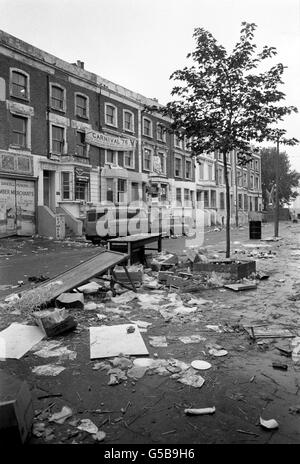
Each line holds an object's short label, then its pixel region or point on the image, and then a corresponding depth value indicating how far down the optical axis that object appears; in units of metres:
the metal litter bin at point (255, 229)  20.56
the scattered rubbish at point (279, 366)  3.73
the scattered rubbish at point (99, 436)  2.62
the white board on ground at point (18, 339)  4.26
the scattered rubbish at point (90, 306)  6.09
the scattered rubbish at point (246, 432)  2.63
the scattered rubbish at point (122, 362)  3.86
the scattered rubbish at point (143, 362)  3.87
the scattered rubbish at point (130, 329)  4.79
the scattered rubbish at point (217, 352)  4.11
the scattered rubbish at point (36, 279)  8.55
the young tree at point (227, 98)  8.98
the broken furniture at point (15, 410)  2.39
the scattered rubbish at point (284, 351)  4.09
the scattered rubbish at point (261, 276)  8.59
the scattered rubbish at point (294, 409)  2.92
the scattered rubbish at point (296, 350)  3.96
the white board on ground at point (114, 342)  4.18
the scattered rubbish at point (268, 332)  4.64
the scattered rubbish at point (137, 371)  3.61
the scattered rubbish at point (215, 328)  4.95
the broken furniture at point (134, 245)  9.39
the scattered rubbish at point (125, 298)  6.59
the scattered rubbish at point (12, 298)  6.56
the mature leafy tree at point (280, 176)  65.06
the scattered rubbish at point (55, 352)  4.14
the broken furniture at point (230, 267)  8.18
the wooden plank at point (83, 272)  6.30
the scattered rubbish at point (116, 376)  3.47
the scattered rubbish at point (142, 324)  5.13
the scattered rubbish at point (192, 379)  3.41
